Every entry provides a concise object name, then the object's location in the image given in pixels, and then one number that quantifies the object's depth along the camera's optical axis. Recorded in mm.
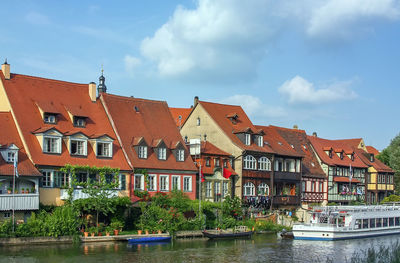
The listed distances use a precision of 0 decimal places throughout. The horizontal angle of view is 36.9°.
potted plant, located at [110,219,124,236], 45969
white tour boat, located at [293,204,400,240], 52281
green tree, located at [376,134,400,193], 91438
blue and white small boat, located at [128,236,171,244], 43481
